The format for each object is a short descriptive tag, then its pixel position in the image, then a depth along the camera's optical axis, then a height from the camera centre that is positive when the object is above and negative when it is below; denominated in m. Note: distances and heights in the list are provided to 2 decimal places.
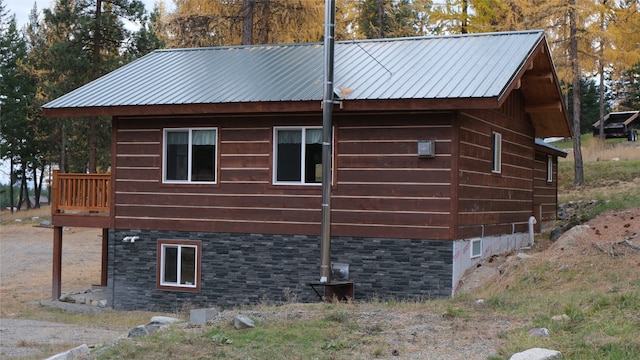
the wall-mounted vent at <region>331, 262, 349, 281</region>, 14.68 -1.48
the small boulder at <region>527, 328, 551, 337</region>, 8.20 -1.42
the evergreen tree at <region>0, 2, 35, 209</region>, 45.97 +4.86
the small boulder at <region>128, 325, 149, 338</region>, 9.87 -1.81
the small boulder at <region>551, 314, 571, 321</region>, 8.80 -1.35
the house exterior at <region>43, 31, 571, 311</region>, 14.20 +0.38
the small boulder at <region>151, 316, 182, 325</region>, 10.73 -1.80
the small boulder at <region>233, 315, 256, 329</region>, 9.16 -1.53
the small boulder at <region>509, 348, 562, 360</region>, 7.10 -1.42
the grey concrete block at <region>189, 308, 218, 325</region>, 9.94 -1.60
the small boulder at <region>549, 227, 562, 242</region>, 19.31 -0.96
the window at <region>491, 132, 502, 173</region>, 16.65 +0.85
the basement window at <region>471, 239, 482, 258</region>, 15.16 -1.04
